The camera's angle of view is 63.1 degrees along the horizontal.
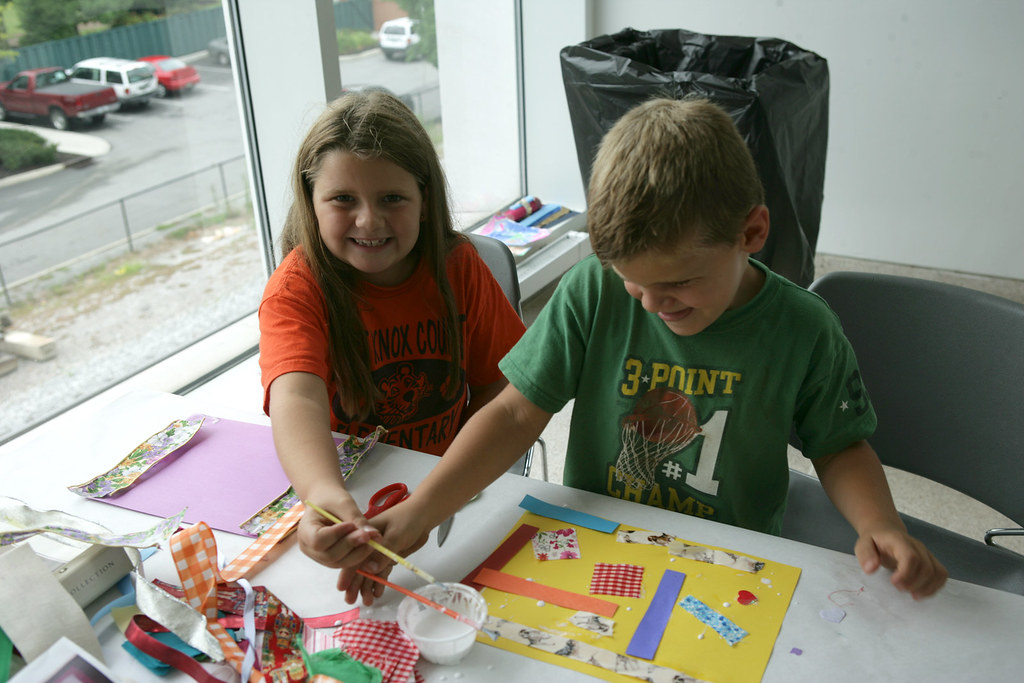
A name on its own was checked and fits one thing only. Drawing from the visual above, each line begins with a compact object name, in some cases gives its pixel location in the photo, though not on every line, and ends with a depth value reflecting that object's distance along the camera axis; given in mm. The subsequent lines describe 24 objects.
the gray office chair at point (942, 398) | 1230
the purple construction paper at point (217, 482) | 1044
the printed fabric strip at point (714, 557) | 911
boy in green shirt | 896
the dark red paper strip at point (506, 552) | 917
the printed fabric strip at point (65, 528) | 907
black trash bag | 2090
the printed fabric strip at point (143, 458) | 1082
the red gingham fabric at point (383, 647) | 790
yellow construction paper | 792
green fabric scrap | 780
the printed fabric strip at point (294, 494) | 1013
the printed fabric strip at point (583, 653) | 778
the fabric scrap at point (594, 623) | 834
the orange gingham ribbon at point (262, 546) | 922
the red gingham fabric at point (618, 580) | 883
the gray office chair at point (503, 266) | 1529
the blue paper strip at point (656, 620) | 808
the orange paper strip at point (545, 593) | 862
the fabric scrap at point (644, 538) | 953
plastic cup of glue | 798
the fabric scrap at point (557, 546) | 939
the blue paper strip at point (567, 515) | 980
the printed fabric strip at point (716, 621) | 817
